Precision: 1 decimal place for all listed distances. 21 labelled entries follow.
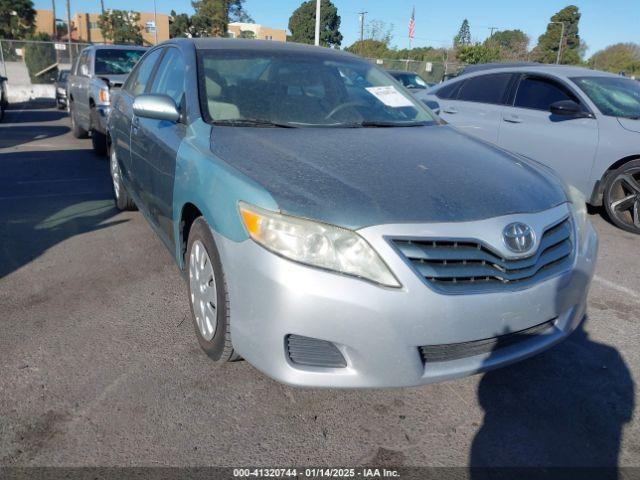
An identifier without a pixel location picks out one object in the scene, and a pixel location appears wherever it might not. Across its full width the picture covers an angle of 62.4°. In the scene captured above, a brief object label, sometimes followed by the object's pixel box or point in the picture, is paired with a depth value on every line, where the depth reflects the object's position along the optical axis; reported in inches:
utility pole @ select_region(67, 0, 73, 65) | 1991.0
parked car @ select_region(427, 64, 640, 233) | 207.8
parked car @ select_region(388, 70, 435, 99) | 580.7
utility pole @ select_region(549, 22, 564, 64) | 2572.3
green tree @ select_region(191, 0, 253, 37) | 2181.3
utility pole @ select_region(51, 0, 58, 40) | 2237.5
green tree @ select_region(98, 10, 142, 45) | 2327.8
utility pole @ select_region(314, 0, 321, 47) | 733.9
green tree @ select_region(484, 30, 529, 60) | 1885.2
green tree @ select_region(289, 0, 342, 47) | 2677.2
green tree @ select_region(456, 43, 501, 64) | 1472.7
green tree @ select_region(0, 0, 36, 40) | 2113.7
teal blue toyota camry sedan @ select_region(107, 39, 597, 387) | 76.9
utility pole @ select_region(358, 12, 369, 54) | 2057.1
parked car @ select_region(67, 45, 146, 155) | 310.2
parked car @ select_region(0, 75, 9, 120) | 512.4
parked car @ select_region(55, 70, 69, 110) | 674.2
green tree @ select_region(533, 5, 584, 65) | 2682.1
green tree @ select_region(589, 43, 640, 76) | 2086.5
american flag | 1924.2
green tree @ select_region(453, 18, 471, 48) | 3415.4
